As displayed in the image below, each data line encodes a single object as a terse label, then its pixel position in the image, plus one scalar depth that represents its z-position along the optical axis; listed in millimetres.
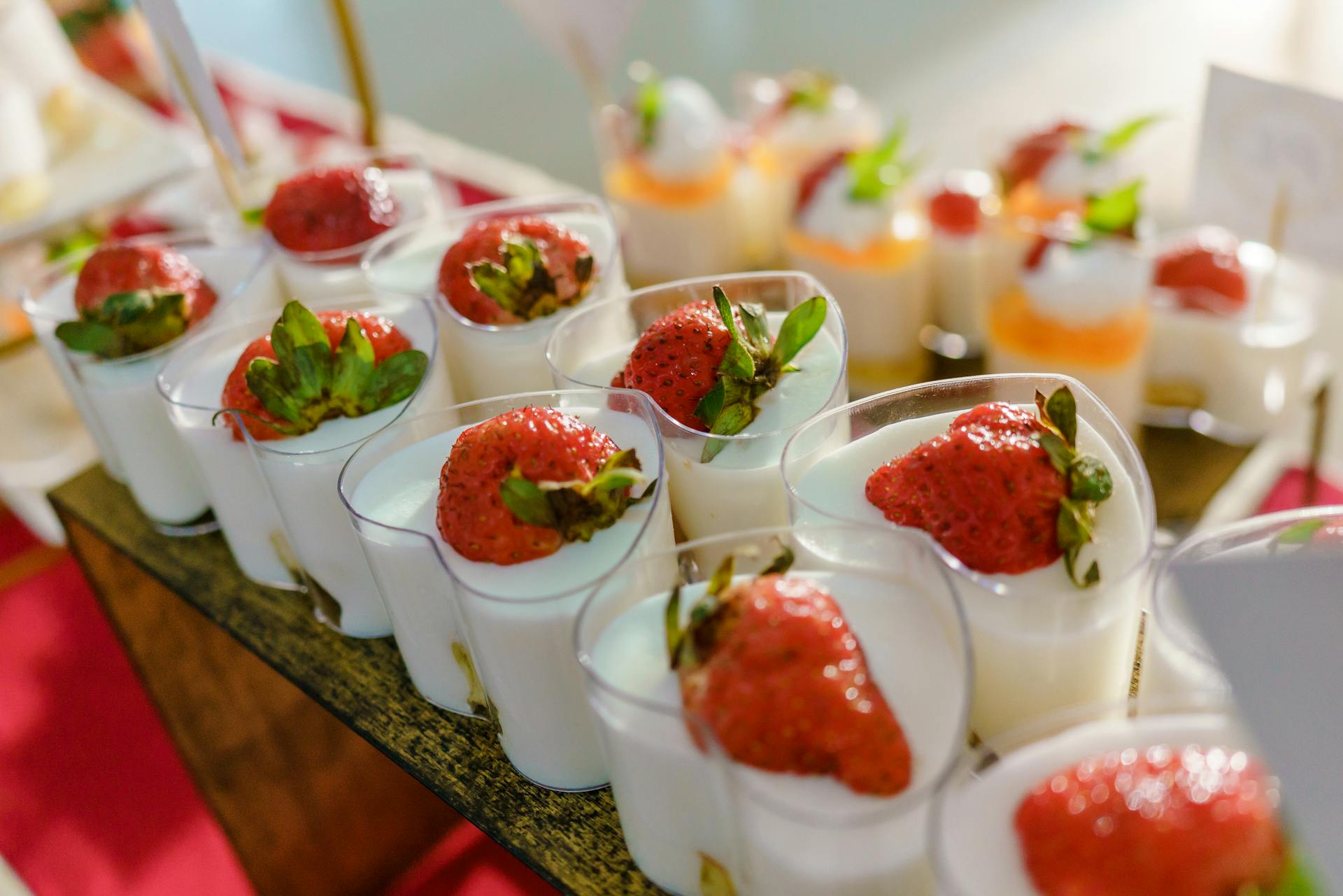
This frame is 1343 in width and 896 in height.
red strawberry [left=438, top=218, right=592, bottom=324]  340
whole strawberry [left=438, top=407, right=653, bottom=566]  273
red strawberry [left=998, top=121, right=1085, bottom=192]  556
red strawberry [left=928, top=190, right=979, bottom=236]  583
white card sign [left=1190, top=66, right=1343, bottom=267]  408
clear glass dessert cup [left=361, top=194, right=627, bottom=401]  343
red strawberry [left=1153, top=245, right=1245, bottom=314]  512
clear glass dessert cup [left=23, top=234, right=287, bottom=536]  358
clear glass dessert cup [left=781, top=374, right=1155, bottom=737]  262
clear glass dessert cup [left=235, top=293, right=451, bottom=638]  312
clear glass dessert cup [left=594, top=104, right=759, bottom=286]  632
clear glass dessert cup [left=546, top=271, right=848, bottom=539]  300
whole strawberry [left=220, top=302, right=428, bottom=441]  314
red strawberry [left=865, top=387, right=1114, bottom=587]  265
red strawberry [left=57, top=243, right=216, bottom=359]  355
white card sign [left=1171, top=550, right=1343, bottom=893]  217
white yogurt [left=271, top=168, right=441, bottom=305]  380
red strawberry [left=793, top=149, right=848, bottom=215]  572
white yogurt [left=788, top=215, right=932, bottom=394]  563
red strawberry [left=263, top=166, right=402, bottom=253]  384
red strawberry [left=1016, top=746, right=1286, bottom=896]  221
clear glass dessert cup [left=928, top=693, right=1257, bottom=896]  231
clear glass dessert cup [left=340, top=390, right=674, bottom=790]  273
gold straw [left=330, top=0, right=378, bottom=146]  540
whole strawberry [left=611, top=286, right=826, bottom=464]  301
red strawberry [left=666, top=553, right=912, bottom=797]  240
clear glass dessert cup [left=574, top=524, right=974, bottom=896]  240
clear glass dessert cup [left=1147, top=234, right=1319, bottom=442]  497
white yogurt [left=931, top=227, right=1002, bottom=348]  580
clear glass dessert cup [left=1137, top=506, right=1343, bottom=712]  251
